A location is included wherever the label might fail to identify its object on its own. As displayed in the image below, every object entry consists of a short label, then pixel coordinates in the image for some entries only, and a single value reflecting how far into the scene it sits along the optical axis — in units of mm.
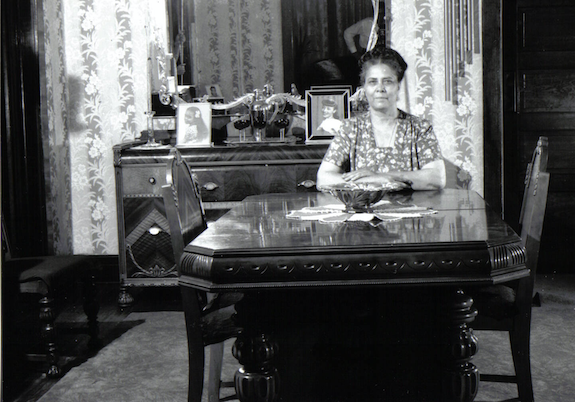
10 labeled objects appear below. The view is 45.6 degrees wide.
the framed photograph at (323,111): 3906
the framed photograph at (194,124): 3951
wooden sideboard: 3664
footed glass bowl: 2092
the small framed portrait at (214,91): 4207
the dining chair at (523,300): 2070
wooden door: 4258
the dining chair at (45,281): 2801
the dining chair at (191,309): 1964
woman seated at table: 2973
